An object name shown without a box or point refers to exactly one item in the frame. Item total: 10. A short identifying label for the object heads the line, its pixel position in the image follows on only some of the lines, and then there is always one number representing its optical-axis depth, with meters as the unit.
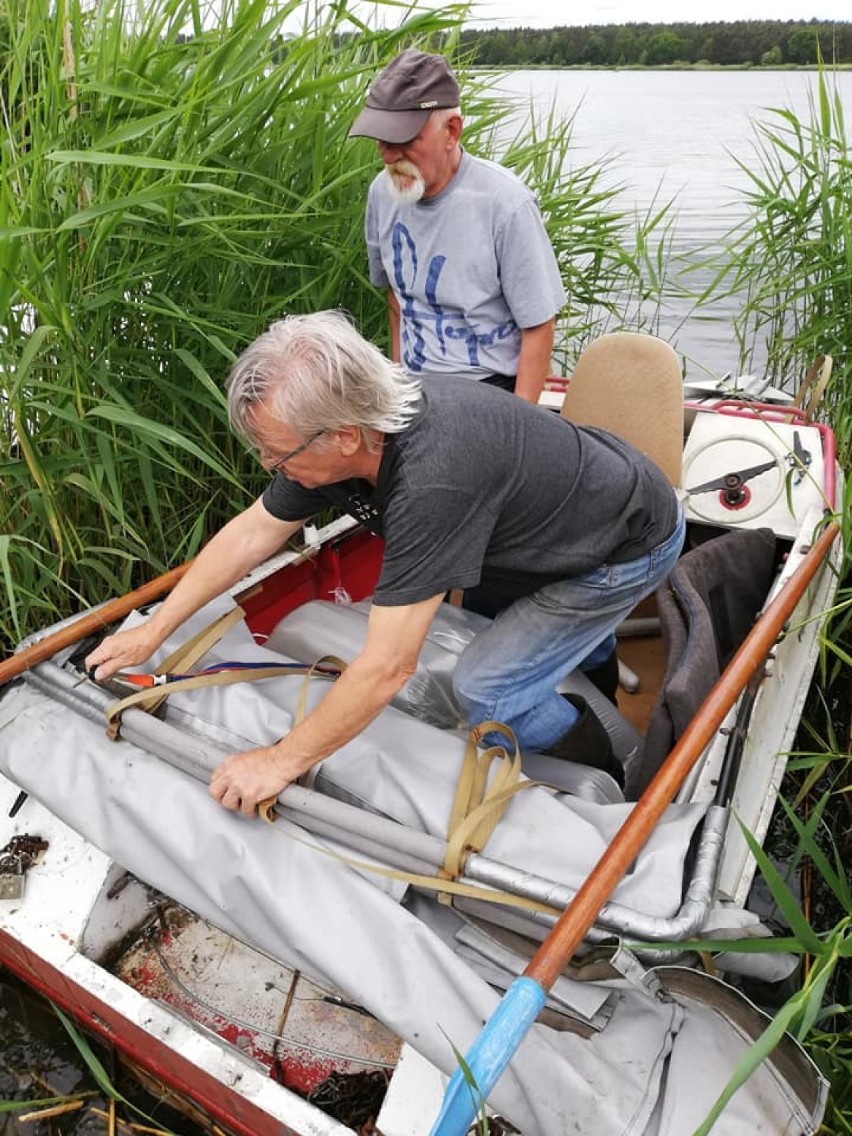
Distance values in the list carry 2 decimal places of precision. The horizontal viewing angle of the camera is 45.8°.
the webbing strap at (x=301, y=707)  1.88
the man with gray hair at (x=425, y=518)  1.78
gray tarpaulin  1.58
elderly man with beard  2.61
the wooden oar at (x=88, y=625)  2.26
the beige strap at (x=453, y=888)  1.70
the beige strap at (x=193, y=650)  2.11
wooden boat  1.62
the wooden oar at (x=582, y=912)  1.33
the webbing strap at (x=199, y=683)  2.09
